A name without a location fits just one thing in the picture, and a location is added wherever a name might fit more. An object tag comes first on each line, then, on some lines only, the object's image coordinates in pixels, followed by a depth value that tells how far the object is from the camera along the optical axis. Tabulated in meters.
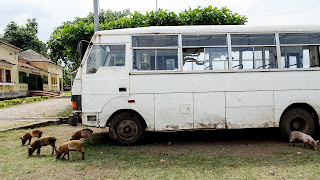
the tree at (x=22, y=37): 37.84
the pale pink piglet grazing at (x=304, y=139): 5.68
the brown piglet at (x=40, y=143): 5.45
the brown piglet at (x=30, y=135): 6.41
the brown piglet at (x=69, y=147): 5.16
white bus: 6.18
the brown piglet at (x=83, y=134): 6.38
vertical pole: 10.12
